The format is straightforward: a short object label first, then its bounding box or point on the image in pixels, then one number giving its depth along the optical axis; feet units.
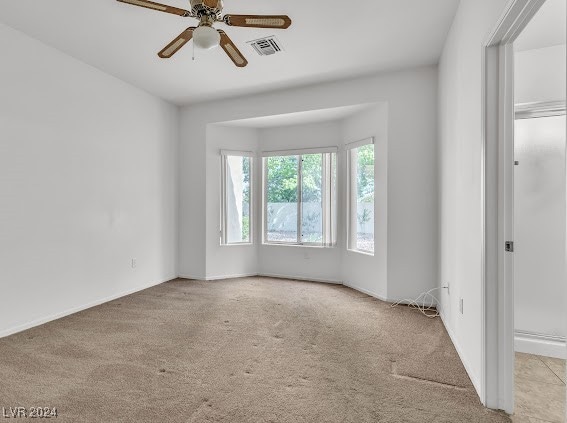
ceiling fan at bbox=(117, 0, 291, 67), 6.28
